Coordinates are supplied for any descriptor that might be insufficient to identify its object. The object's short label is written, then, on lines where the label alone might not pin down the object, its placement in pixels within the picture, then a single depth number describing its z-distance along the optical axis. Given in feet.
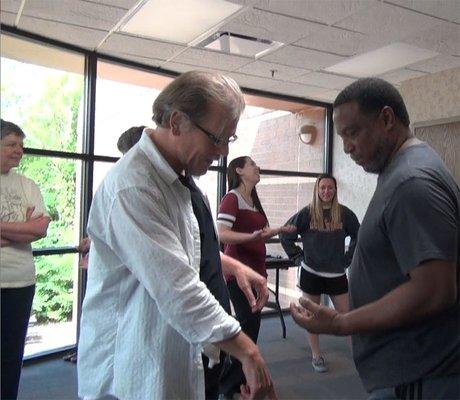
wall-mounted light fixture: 18.25
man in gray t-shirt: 3.41
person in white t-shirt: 6.86
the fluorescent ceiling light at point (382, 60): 11.71
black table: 14.07
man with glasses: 3.09
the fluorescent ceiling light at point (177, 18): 9.18
